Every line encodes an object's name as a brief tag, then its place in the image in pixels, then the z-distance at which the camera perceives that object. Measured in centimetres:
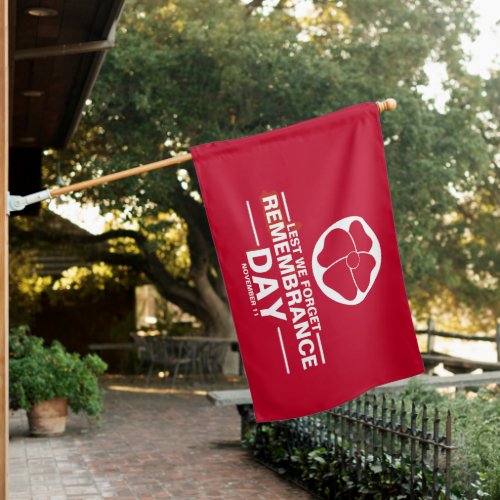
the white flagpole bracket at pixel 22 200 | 429
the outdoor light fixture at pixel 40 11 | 696
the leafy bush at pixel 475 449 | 607
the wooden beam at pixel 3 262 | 413
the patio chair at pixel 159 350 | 1734
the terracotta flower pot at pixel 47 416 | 1109
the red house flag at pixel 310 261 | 459
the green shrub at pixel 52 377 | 1076
